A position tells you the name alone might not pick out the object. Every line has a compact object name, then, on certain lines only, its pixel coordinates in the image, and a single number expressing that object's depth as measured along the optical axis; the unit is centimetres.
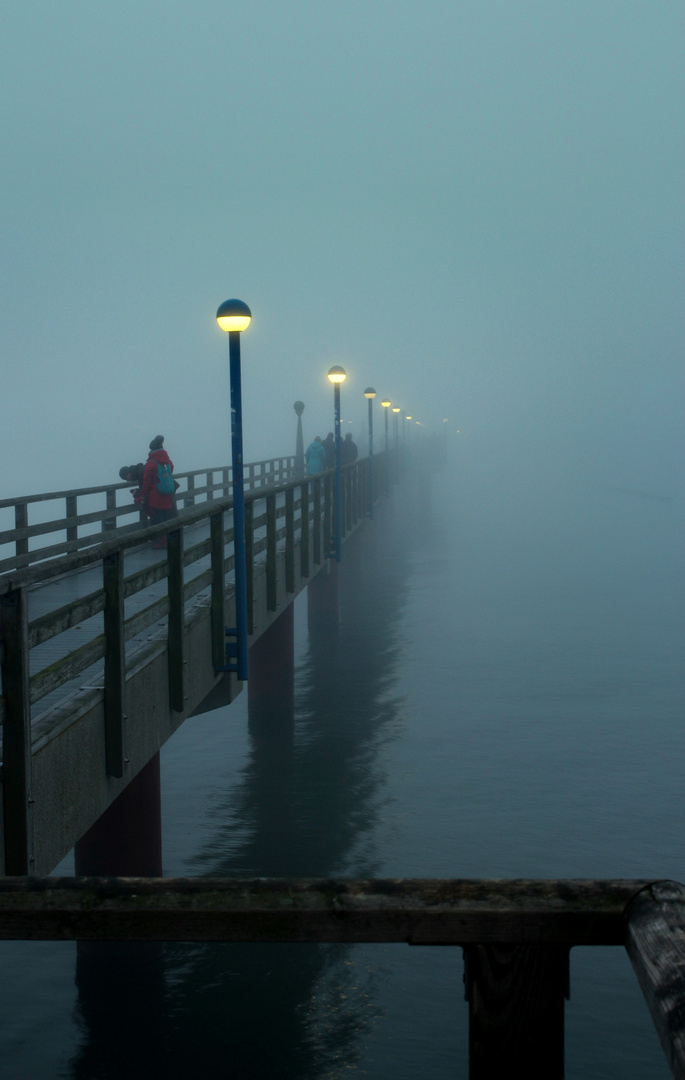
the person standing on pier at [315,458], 3025
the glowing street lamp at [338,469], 2270
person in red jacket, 1669
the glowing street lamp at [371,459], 3360
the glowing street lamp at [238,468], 1066
